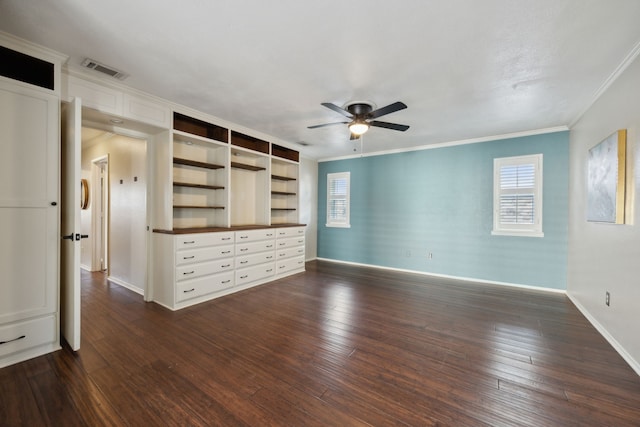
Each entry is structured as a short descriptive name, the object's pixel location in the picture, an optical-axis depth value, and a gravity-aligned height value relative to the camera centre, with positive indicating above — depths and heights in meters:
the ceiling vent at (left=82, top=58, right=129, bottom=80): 2.40 +1.34
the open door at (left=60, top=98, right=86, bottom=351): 2.21 -0.14
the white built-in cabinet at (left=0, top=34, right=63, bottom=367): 2.04 +0.05
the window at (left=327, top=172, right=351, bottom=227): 6.33 +0.28
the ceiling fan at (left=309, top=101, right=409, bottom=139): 3.09 +1.12
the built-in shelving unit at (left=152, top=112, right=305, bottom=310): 3.41 -0.13
